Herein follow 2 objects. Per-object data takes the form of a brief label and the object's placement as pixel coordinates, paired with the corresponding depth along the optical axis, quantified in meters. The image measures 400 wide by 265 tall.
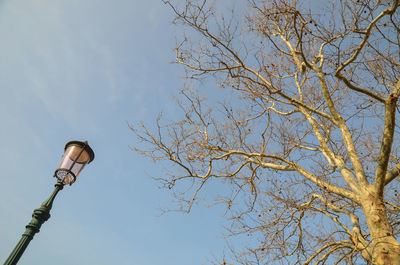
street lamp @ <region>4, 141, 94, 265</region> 3.18
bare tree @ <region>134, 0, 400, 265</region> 4.01
